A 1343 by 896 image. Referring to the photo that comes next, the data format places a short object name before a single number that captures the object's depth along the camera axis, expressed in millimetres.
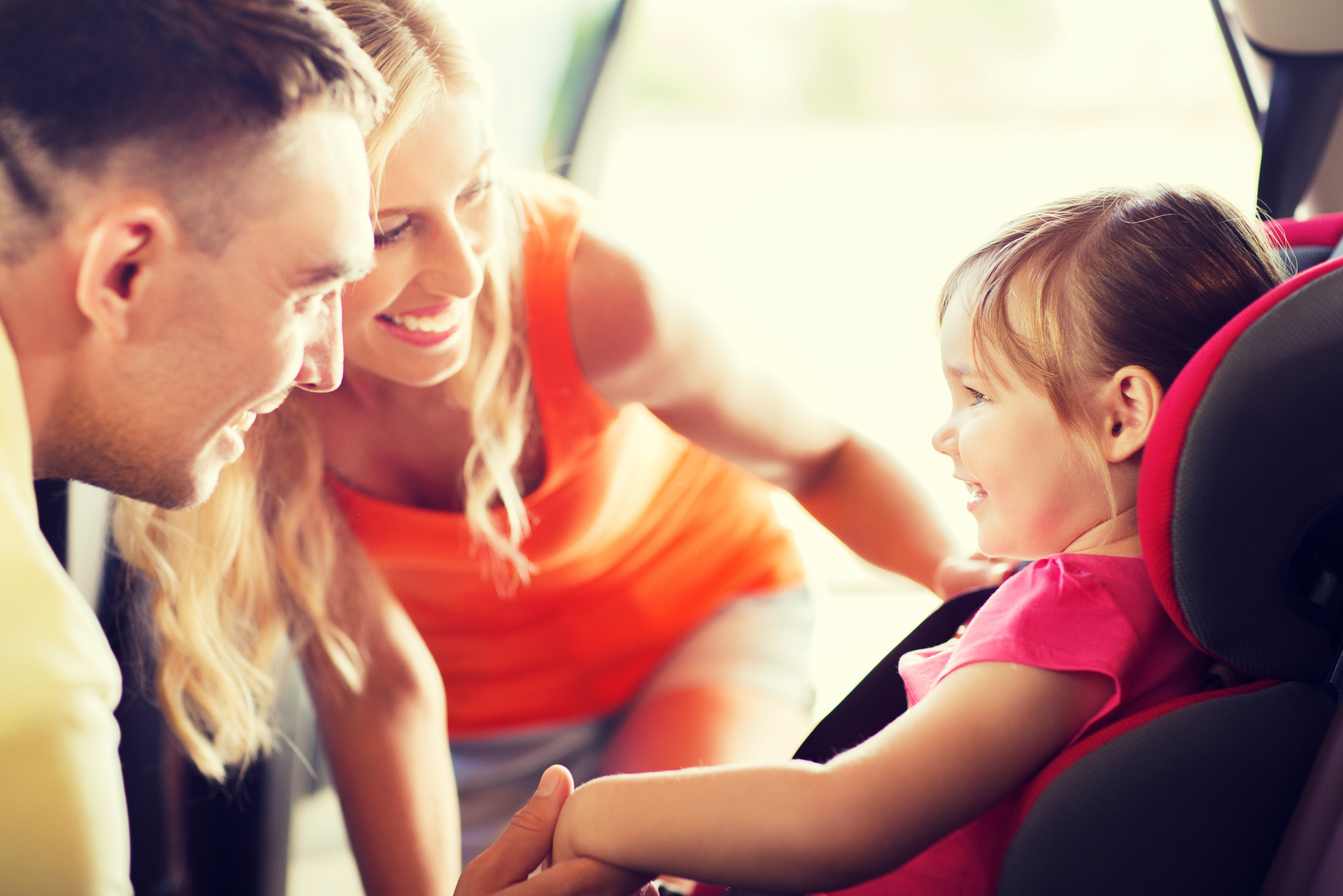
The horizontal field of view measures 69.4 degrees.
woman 897
